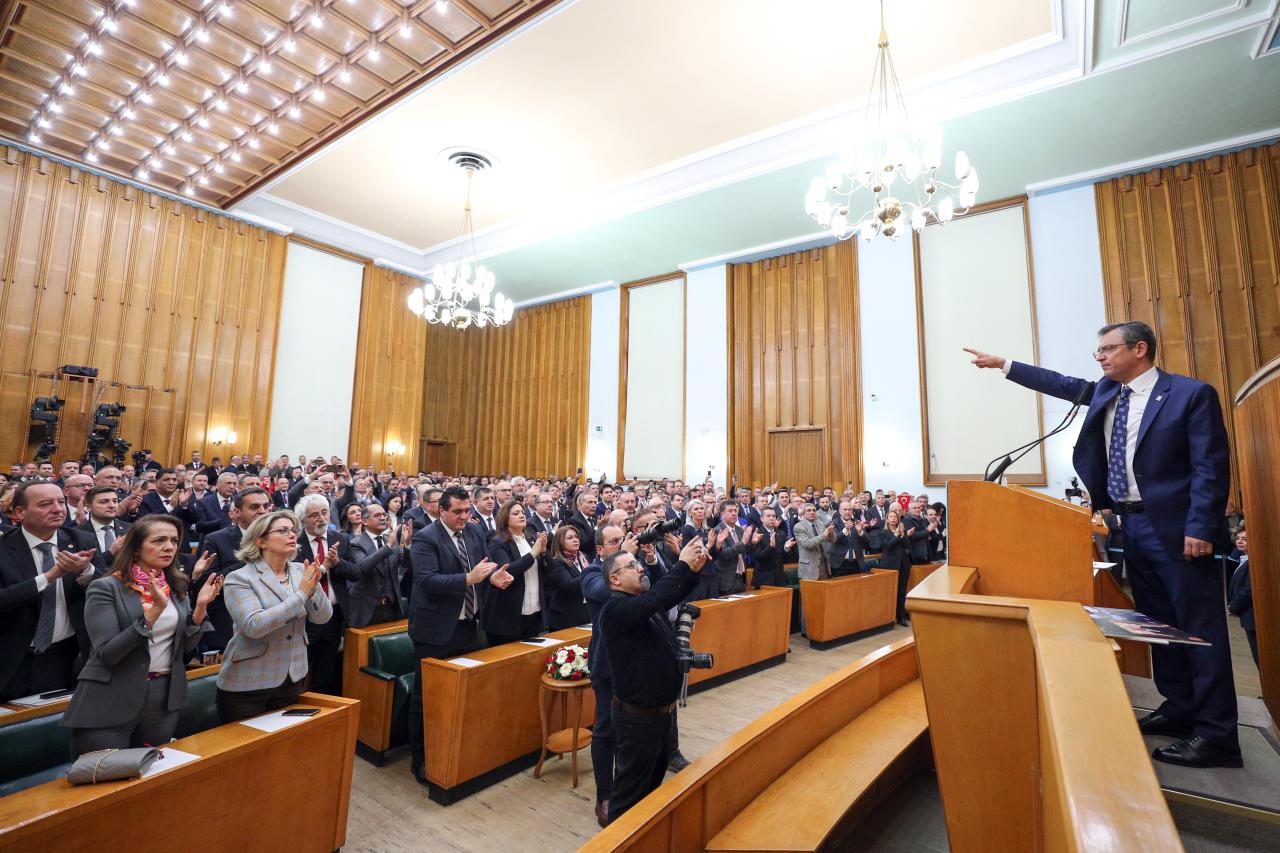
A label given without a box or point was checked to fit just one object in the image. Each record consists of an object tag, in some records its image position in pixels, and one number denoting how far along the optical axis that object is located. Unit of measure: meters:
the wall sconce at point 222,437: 10.77
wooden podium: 0.67
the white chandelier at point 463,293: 9.56
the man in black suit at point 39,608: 2.59
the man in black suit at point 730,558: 5.10
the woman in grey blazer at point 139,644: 2.03
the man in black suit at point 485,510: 4.54
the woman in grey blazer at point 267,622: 2.41
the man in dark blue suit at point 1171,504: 1.48
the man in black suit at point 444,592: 3.12
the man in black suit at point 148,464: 8.49
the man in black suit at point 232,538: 3.44
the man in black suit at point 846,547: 6.18
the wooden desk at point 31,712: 2.24
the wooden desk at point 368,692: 3.34
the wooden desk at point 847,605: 5.66
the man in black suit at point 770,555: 5.75
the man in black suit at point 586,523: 5.38
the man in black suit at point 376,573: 3.63
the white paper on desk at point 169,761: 1.89
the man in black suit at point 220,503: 5.97
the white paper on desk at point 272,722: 2.26
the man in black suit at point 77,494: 3.99
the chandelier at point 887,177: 5.71
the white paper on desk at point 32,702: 2.40
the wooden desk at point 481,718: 2.92
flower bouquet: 3.18
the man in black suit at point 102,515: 3.50
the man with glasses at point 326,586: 3.34
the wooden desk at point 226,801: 1.69
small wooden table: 3.14
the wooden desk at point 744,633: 4.44
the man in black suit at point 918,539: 7.24
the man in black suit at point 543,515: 4.82
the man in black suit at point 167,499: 5.52
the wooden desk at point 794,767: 1.71
